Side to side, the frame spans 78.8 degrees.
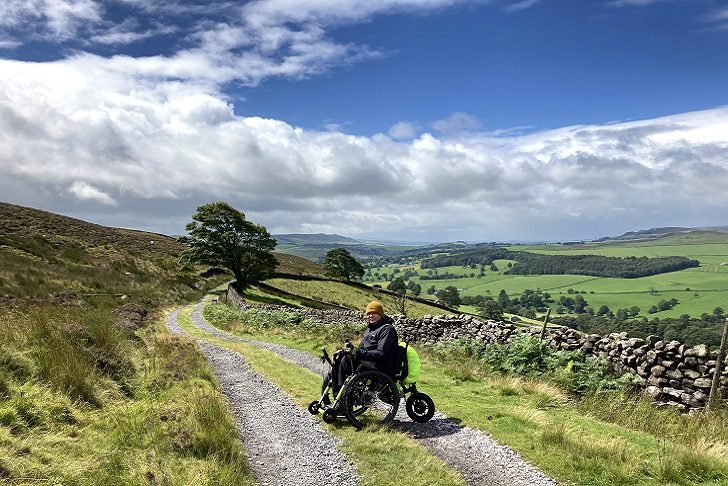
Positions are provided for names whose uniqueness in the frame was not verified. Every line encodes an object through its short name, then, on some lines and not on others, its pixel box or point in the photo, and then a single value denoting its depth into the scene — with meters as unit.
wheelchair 8.68
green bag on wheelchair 9.05
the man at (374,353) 8.77
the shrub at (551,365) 12.02
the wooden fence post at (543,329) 15.88
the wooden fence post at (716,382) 10.57
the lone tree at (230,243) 58.91
